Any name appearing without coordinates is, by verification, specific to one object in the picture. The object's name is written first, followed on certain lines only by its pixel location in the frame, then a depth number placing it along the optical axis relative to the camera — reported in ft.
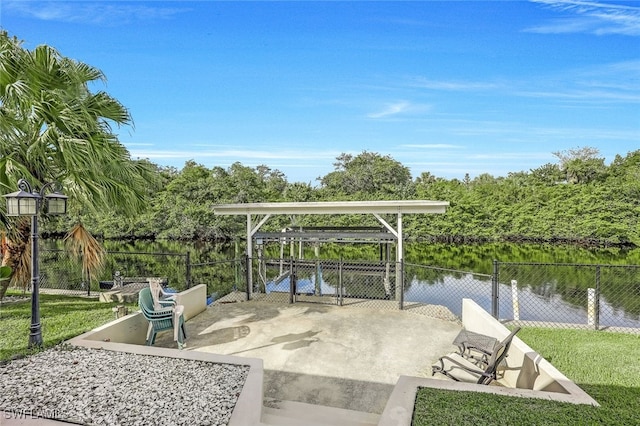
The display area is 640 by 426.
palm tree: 16.08
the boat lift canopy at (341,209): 23.17
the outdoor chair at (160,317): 15.90
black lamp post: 13.28
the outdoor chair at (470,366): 11.64
